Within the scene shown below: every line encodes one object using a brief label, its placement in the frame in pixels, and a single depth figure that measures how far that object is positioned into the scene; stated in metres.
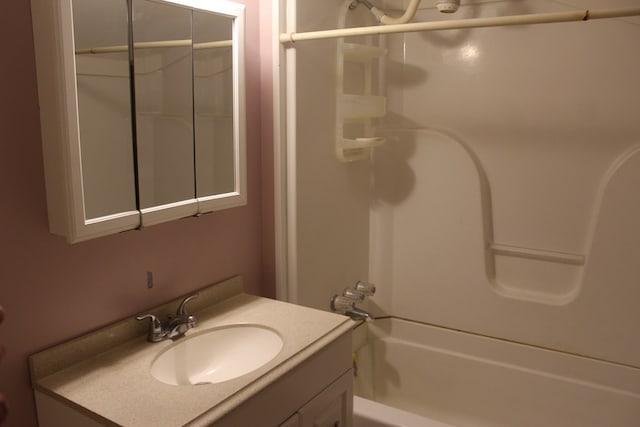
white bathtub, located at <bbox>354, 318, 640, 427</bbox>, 2.20
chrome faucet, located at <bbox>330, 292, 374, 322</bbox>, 2.22
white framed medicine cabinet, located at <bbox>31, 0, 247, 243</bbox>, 1.21
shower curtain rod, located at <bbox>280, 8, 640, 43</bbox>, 1.43
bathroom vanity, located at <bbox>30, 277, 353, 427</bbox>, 1.18
